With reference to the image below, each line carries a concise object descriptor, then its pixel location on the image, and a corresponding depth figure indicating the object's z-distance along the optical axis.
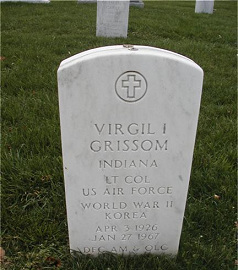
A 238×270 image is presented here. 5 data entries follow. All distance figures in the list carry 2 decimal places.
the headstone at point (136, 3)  9.87
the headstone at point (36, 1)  9.66
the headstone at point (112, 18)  6.41
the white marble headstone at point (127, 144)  1.46
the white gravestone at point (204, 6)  10.14
